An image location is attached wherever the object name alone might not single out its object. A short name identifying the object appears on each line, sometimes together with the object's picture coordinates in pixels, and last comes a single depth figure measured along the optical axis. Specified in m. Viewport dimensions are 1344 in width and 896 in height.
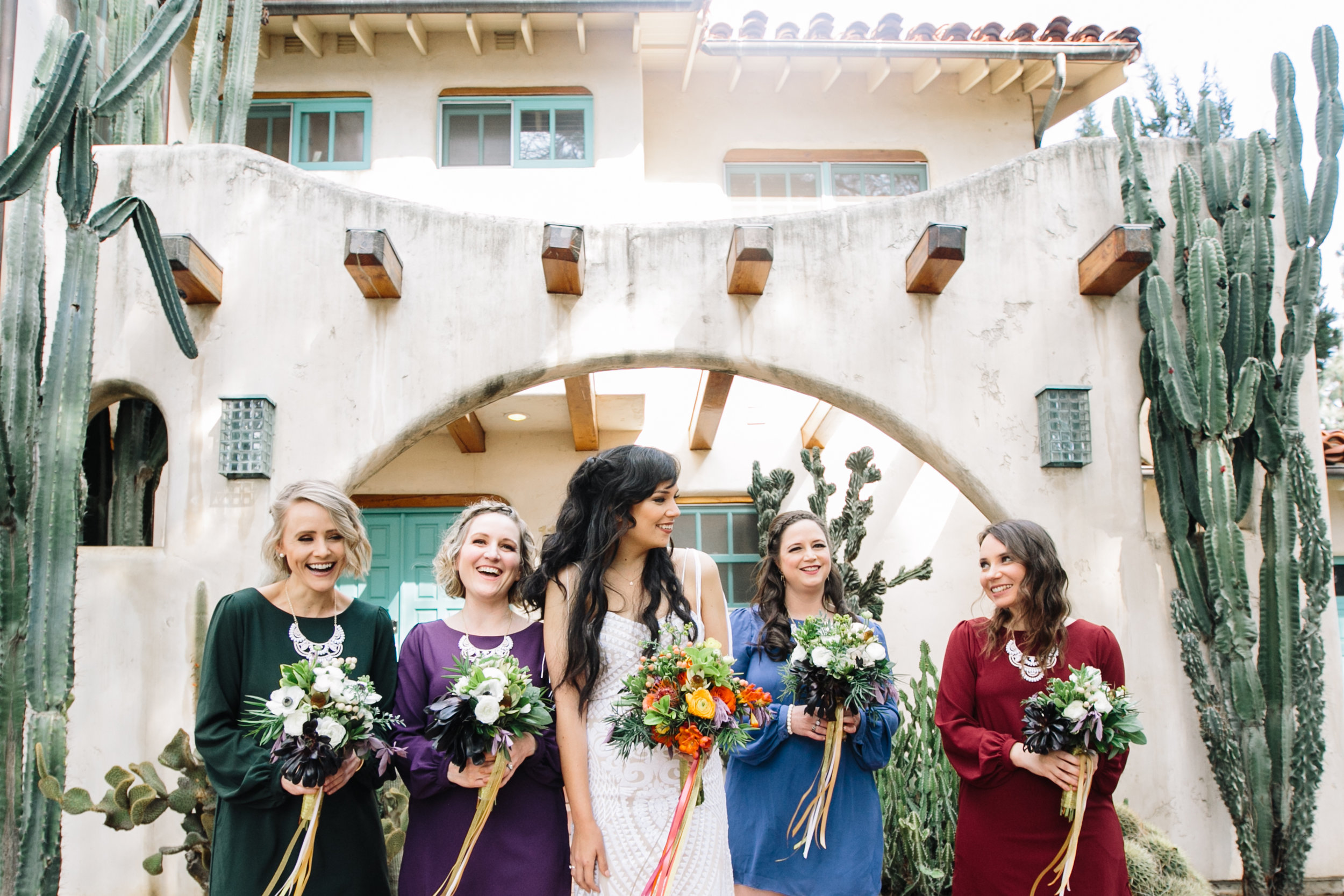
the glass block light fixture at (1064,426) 5.16
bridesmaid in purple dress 2.69
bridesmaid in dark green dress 2.70
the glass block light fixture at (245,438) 4.96
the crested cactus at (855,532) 6.27
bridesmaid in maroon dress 3.00
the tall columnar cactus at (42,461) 3.86
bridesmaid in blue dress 3.20
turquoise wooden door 8.36
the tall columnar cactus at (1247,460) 4.88
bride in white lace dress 2.58
